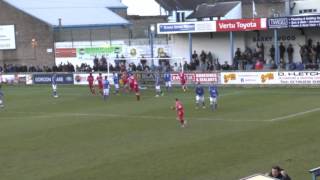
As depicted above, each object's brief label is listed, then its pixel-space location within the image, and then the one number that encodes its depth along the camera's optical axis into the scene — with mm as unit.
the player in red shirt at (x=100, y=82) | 48200
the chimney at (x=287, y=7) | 65125
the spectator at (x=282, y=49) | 54875
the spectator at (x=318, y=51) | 51662
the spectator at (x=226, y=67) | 52906
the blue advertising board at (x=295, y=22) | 51219
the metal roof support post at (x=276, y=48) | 53000
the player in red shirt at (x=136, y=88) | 44941
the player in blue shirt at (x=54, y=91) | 49619
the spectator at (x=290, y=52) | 54625
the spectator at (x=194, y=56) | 58681
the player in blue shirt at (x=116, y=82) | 49794
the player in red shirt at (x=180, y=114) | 30223
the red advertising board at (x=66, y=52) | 69562
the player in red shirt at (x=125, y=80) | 49969
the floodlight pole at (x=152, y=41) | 59244
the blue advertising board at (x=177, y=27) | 58062
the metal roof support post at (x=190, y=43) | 58031
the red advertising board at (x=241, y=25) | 54031
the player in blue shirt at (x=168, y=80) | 51022
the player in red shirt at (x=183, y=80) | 50031
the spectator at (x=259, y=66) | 51562
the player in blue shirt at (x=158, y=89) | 46900
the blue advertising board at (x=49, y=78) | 62000
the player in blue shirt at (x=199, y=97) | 37438
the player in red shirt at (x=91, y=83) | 50406
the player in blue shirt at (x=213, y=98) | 36438
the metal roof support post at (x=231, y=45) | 55156
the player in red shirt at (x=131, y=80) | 47522
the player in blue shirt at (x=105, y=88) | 45809
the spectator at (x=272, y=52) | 54875
